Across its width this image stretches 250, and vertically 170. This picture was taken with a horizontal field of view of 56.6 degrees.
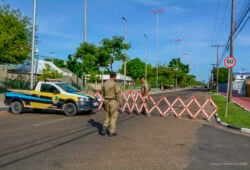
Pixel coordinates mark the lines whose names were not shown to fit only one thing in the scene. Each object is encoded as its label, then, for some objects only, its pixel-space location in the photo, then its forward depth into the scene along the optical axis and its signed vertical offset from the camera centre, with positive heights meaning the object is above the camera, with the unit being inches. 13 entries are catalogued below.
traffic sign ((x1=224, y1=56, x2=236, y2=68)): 457.2 +54.7
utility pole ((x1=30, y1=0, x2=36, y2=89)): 671.8 +136.6
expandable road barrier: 454.0 -37.1
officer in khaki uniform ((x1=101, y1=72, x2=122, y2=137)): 266.4 -15.5
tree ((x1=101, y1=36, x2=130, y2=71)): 1104.8 +191.3
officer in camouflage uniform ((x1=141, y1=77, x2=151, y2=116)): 472.9 -5.4
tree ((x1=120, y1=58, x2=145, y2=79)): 3632.4 +299.7
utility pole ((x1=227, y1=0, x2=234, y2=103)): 814.8 +171.7
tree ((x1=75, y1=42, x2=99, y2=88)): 1043.7 +147.0
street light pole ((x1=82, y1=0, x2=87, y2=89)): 1089.0 +268.4
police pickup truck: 444.5 -26.9
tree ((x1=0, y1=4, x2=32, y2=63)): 749.3 +171.6
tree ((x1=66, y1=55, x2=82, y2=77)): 2590.6 +225.6
